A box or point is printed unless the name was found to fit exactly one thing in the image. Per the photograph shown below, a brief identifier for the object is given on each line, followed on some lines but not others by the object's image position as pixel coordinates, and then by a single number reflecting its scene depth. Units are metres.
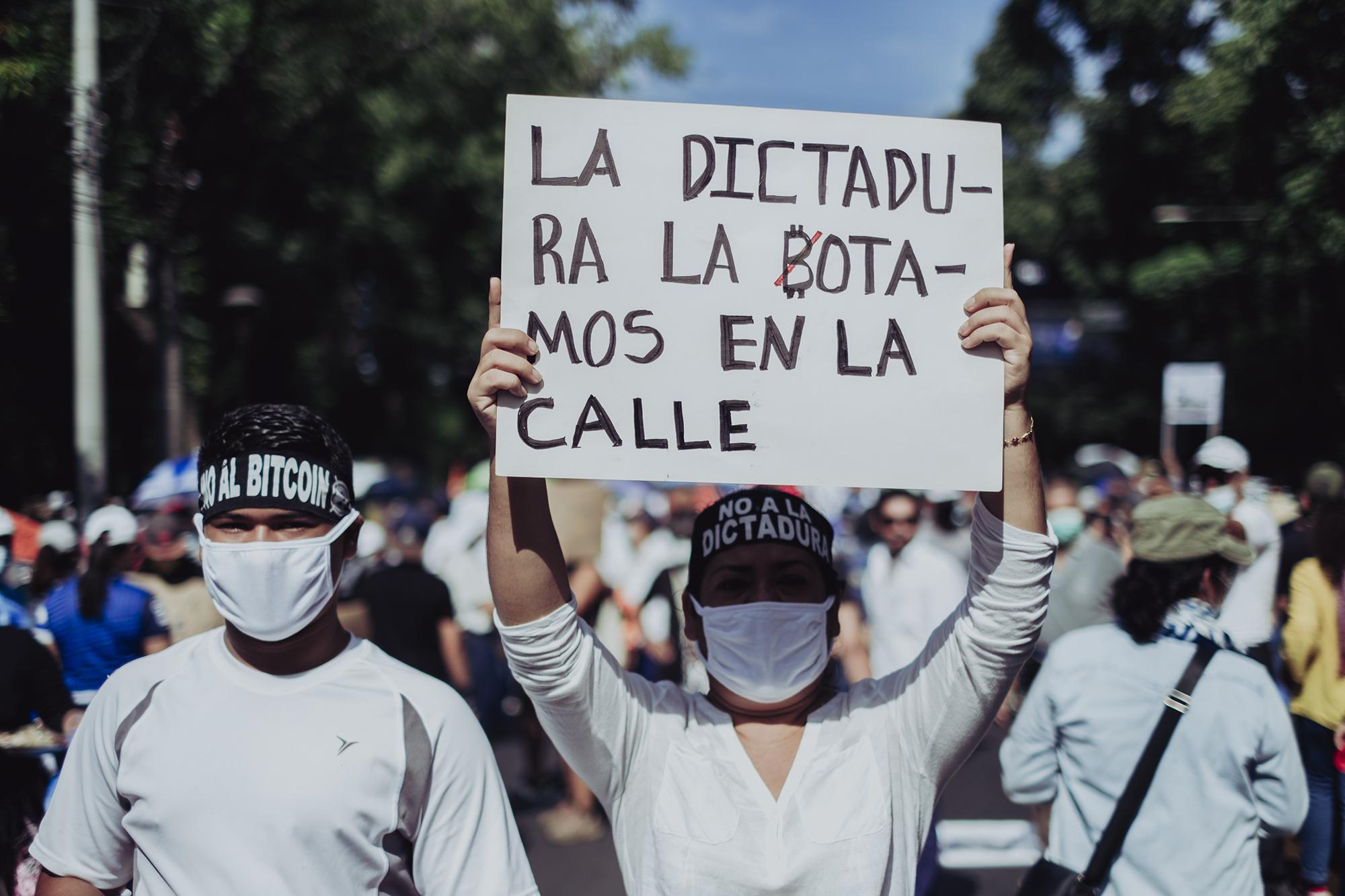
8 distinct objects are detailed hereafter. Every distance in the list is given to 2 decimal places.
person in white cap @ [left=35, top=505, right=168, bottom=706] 5.05
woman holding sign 2.22
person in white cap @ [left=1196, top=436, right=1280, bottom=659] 5.89
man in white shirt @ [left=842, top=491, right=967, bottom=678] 5.96
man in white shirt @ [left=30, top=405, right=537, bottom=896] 2.11
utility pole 8.62
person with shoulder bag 3.06
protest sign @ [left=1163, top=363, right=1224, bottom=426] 13.80
